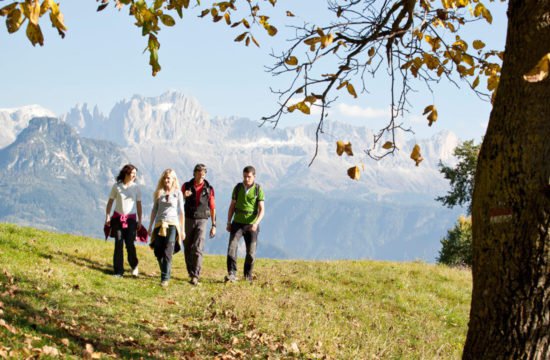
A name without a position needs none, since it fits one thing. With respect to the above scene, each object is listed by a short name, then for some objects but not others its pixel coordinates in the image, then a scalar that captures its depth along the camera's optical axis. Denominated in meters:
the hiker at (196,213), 14.99
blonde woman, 14.42
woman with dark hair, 14.53
